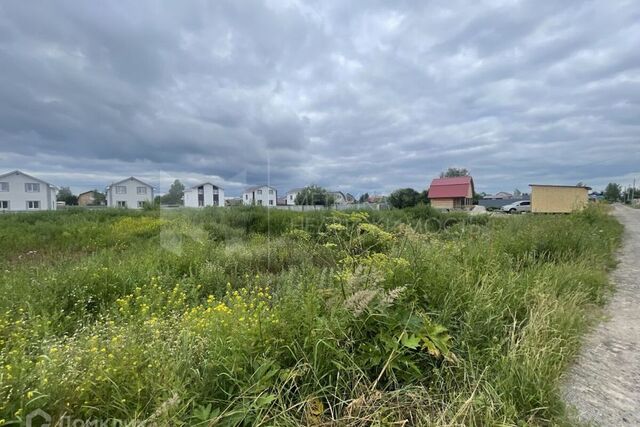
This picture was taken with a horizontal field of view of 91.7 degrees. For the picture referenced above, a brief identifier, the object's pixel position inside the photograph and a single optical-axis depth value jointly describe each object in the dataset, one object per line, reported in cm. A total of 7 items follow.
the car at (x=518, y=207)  3749
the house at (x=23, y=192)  4406
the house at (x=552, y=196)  2466
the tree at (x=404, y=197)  3517
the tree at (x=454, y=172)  7150
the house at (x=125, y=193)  3041
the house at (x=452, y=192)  4278
